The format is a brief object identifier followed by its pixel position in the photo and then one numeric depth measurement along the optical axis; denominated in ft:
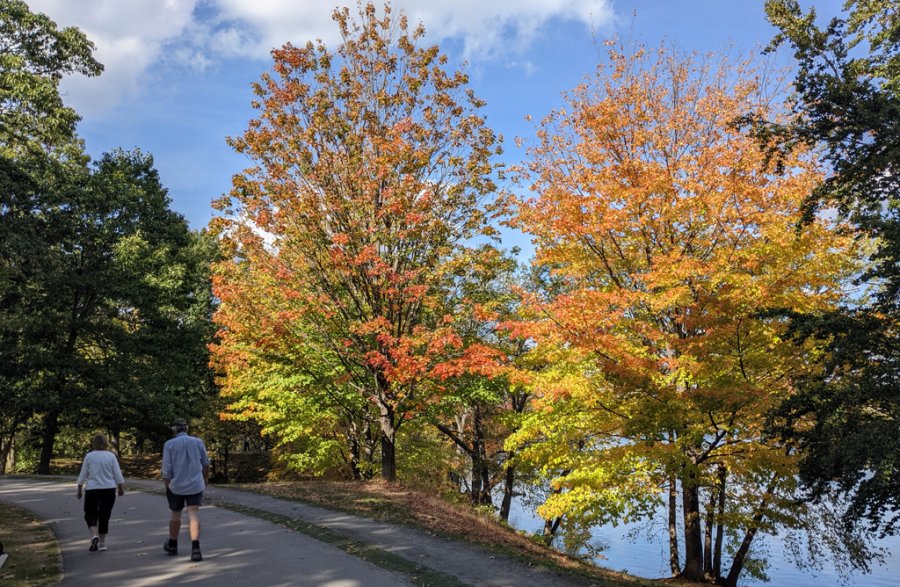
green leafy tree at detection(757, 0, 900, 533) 28.14
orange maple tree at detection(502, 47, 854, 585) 39.09
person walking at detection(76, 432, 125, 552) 27.68
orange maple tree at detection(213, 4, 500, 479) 50.47
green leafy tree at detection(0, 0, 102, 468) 59.00
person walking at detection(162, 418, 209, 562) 26.03
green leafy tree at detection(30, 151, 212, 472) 85.20
